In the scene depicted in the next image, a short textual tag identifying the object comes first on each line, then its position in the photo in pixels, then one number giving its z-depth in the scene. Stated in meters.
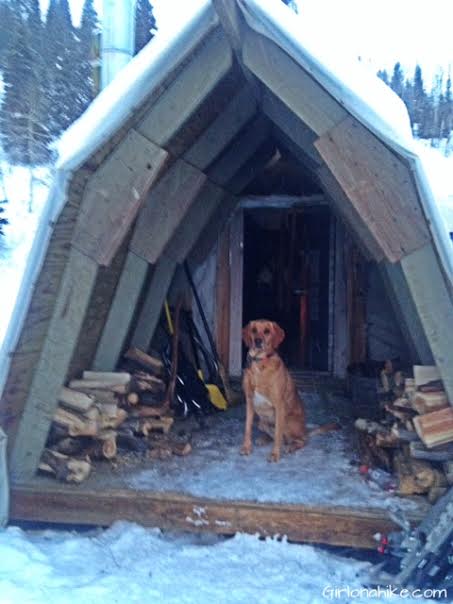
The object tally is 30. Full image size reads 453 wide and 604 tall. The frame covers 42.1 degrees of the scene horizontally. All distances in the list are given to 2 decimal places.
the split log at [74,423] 3.95
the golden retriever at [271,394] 4.71
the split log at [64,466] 3.81
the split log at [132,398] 4.63
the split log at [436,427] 3.44
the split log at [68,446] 3.99
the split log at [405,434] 3.81
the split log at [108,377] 4.38
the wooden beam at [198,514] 3.37
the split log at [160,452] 4.52
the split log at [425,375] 3.66
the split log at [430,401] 3.52
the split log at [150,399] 5.16
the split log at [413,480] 3.59
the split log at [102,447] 4.18
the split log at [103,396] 4.32
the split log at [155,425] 4.78
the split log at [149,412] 4.84
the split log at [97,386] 4.25
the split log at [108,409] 4.24
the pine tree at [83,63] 25.08
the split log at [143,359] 5.27
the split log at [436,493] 3.48
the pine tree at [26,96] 27.39
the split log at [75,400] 4.05
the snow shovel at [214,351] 6.57
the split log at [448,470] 3.47
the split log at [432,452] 3.57
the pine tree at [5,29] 27.36
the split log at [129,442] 4.59
